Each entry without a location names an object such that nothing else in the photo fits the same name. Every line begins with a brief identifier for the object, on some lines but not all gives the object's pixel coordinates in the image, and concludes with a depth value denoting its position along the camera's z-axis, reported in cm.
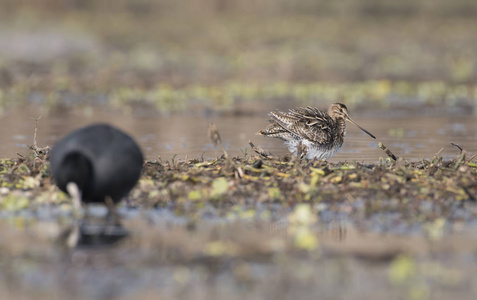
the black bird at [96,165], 1009
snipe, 1390
